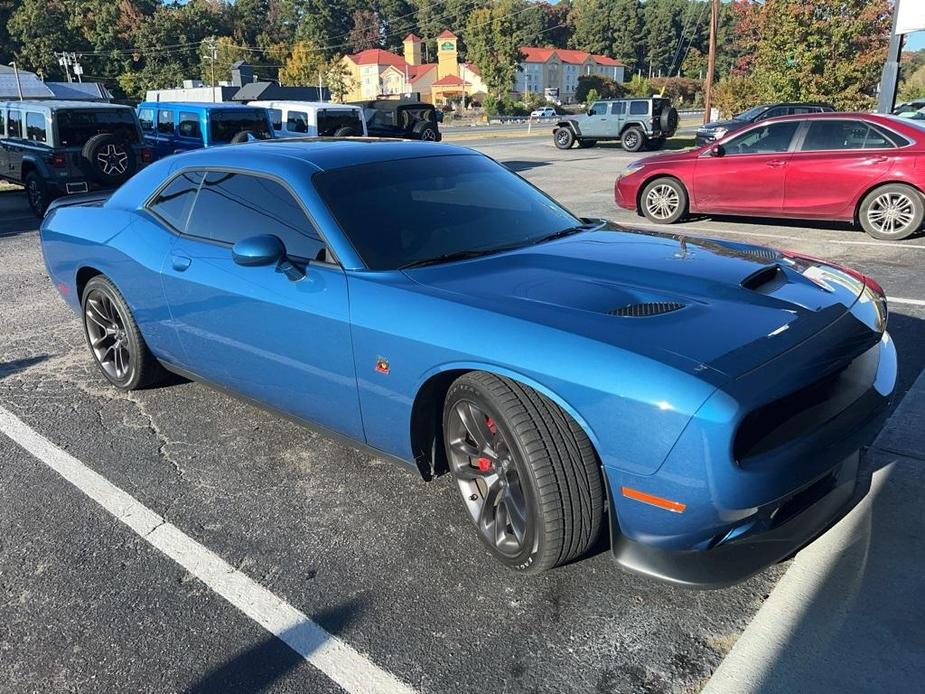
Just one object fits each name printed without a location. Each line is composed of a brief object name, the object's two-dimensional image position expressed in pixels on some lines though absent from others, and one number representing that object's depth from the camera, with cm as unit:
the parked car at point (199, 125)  1363
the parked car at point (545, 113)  6474
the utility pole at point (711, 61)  3136
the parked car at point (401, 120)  1931
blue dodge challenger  217
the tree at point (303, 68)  8038
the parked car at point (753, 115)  1945
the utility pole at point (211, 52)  7744
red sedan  809
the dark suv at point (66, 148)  1111
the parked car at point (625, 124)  2472
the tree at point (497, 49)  8556
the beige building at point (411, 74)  10206
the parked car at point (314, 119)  1578
